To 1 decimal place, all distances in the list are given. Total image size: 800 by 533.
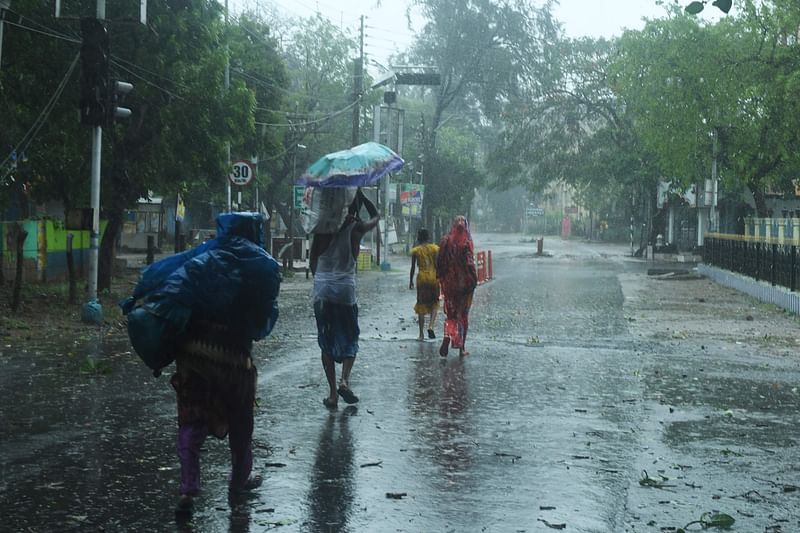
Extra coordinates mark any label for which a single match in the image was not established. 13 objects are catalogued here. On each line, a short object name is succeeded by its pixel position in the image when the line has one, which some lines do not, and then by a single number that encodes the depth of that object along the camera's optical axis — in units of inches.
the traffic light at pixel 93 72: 672.4
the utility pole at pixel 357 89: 1601.9
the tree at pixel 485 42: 2596.0
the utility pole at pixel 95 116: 673.0
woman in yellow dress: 629.0
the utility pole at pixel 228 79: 1421.0
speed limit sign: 1219.2
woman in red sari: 550.0
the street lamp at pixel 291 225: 1470.7
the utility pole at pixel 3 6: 672.9
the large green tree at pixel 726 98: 1382.9
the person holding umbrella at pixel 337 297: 382.9
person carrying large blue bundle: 233.8
